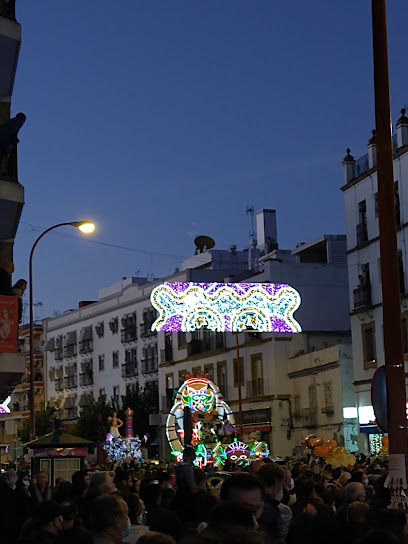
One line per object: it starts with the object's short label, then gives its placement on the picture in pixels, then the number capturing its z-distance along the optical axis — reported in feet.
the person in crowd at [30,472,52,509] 48.85
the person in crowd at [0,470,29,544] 34.88
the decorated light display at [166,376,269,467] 110.22
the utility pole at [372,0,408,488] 32.81
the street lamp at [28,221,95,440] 94.12
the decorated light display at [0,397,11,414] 98.86
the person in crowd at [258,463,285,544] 25.53
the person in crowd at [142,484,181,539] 31.40
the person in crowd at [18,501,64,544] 24.72
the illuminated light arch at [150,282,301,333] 123.34
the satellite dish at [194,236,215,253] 235.81
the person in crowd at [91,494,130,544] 21.44
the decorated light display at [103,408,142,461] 147.23
